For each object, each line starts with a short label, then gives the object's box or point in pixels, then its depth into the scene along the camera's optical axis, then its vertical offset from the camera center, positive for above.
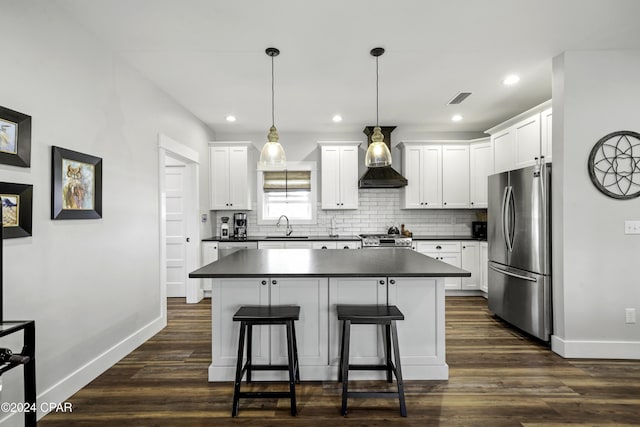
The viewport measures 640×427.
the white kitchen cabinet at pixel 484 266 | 4.91 -0.75
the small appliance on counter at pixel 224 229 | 5.30 -0.18
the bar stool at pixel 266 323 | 2.08 -0.83
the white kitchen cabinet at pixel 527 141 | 3.66 +0.88
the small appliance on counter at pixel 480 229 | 5.48 -0.21
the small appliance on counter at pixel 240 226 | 5.52 -0.14
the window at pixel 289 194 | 5.77 +0.41
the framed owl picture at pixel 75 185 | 2.22 +0.24
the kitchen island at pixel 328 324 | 2.50 -0.82
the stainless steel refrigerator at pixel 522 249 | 3.12 -0.34
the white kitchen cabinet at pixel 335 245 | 5.09 -0.43
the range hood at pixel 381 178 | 5.18 +0.62
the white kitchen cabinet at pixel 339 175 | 5.45 +0.70
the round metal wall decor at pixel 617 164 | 2.89 +0.46
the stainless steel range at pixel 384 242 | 5.01 -0.38
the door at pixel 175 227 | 5.25 -0.15
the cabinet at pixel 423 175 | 5.35 +0.68
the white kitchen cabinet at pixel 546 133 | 3.47 +0.89
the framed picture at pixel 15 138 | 1.84 +0.47
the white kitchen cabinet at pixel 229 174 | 5.40 +0.72
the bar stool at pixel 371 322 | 2.07 -0.73
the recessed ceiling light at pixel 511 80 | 3.49 +1.49
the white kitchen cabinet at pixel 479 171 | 5.16 +0.73
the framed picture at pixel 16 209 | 1.84 +0.06
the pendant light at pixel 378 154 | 2.80 +0.54
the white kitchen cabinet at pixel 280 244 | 5.09 -0.41
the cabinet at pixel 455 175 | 5.33 +0.68
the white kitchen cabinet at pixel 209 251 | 5.05 -0.52
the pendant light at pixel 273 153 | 2.71 +0.53
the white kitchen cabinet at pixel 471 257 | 5.00 -0.62
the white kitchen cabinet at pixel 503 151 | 4.17 +0.87
